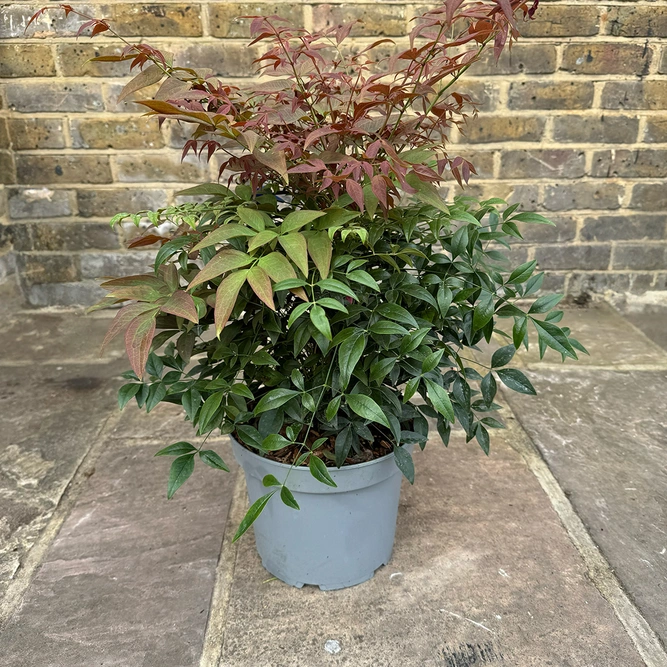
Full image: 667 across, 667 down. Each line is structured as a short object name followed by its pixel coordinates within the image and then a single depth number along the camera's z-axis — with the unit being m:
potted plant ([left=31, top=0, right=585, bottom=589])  0.95
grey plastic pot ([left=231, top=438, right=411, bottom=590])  1.26
